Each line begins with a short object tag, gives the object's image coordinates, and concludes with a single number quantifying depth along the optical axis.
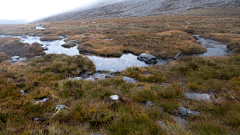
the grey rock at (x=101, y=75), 11.43
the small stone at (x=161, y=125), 3.64
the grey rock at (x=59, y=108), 5.16
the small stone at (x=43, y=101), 6.02
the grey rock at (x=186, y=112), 4.82
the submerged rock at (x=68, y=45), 23.87
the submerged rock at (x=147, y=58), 15.39
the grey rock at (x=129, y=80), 9.59
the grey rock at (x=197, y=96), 6.12
